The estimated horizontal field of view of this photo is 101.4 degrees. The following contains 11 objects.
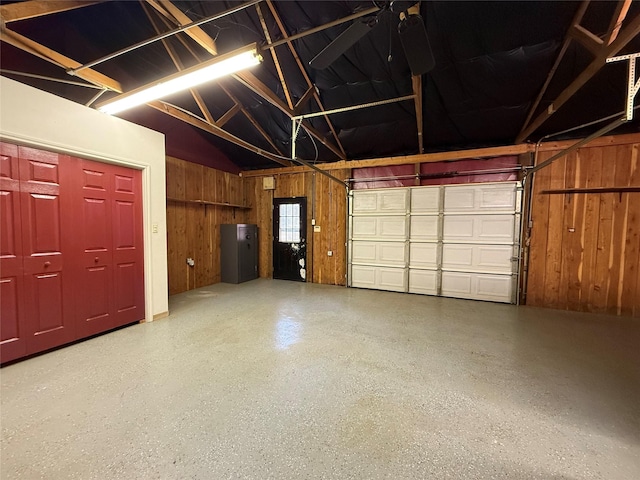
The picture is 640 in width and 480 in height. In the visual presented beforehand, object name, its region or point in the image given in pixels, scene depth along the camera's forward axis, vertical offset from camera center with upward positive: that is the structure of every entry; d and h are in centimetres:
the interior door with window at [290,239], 611 -23
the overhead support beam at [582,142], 215 +94
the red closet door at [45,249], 242 -23
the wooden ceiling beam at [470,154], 382 +137
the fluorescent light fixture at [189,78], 209 +134
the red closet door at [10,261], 228 -32
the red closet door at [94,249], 279 -26
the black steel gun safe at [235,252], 583 -55
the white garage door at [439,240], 449 -17
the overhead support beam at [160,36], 186 +147
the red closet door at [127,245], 310 -23
